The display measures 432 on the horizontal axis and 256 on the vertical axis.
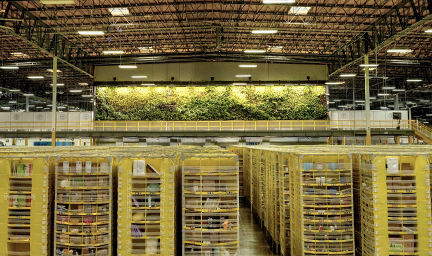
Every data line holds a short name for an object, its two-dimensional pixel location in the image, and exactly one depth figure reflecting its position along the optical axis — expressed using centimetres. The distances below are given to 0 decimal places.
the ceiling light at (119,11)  2192
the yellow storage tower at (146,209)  678
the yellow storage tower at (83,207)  685
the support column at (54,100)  2583
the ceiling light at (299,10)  2203
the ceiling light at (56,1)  1197
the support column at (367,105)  2575
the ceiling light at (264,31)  1861
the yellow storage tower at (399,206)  693
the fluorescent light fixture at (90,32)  1831
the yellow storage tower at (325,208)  769
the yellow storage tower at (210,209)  700
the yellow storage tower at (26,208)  680
